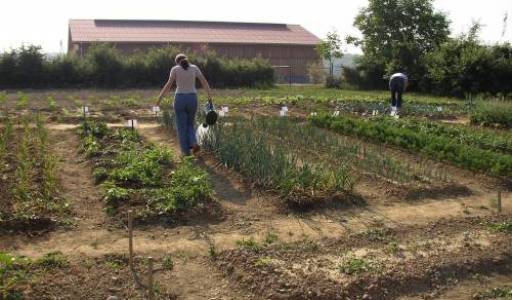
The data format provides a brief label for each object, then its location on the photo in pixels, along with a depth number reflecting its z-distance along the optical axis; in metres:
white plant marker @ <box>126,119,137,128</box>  8.85
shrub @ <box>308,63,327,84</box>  27.94
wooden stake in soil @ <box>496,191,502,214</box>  6.22
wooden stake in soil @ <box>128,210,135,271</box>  4.35
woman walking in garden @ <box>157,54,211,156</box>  7.79
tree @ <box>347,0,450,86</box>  26.59
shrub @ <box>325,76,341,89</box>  26.17
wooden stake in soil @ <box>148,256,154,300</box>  3.96
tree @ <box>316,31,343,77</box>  28.88
